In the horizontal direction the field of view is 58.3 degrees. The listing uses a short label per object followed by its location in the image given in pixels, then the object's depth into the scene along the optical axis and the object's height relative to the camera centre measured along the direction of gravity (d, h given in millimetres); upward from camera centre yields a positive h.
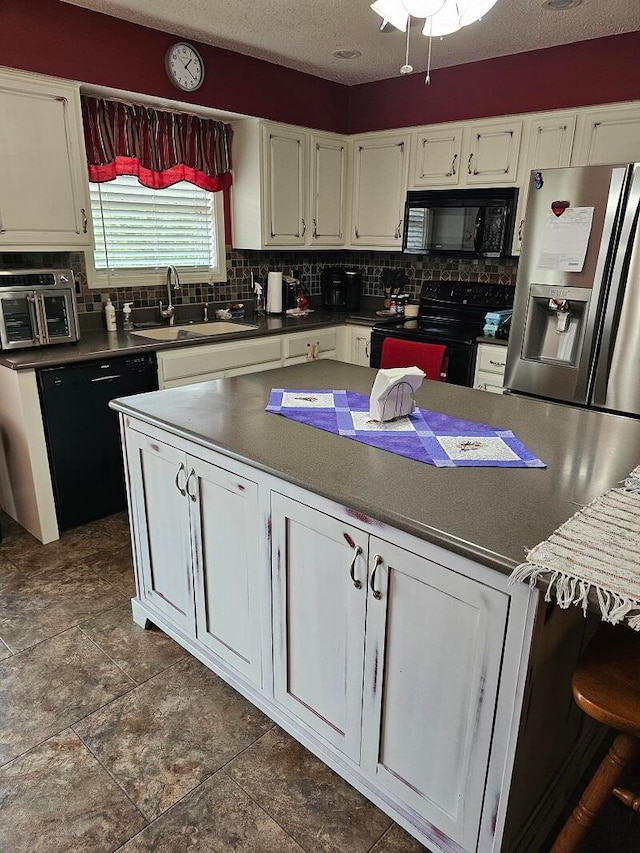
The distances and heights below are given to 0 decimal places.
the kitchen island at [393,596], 1197 -828
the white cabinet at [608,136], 3131 +607
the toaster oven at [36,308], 2756 -322
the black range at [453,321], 3639 -494
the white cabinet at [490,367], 3496 -702
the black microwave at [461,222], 3615 +160
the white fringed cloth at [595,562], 953 -539
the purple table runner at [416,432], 1577 -547
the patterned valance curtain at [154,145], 3303 +575
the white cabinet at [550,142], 3342 +603
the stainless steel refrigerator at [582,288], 2699 -185
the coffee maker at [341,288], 4691 -335
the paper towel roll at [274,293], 4270 -347
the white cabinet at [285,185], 3875 +402
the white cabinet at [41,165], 2688 +351
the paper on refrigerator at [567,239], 2793 +48
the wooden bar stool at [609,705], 1077 -819
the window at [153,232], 3527 +63
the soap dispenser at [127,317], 3593 -455
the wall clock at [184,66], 3266 +978
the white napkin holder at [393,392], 1822 -448
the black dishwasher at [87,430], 2824 -926
